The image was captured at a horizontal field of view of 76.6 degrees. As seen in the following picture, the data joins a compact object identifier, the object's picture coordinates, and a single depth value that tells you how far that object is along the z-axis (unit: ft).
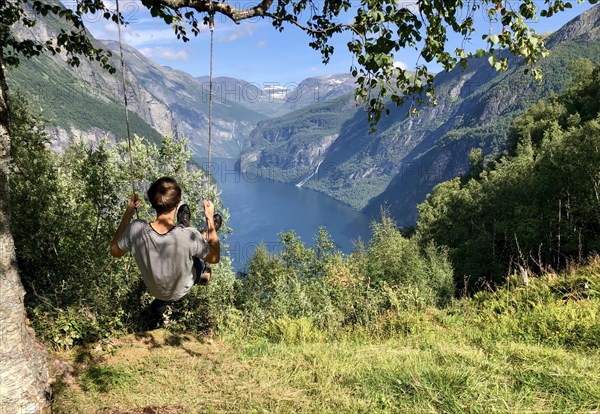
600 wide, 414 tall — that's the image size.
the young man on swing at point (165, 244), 13.07
